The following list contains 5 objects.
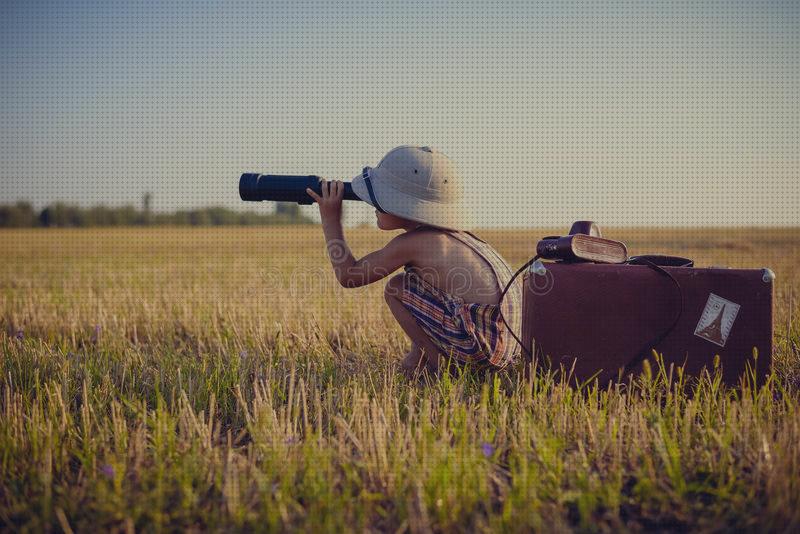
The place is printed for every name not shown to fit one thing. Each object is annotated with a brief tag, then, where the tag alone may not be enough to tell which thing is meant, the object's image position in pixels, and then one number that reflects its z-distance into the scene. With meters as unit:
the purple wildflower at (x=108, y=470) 2.14
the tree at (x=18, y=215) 54.25
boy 3.15
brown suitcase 3.08
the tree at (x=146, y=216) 47.95
